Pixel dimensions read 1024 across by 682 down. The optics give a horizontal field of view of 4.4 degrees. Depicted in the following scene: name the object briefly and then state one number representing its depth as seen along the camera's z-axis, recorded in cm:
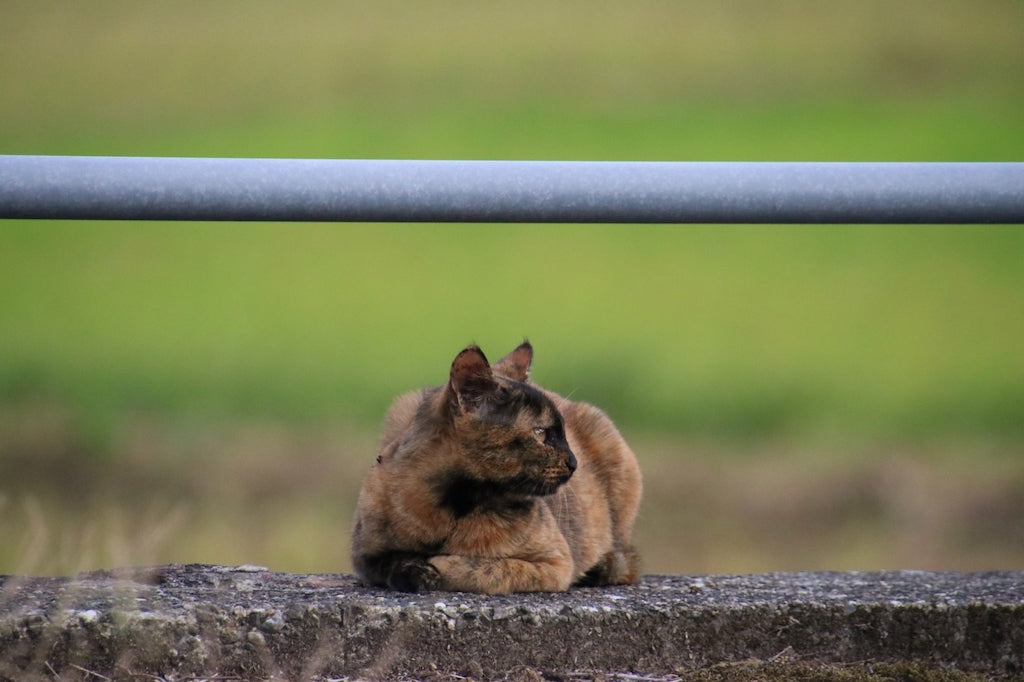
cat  1047
